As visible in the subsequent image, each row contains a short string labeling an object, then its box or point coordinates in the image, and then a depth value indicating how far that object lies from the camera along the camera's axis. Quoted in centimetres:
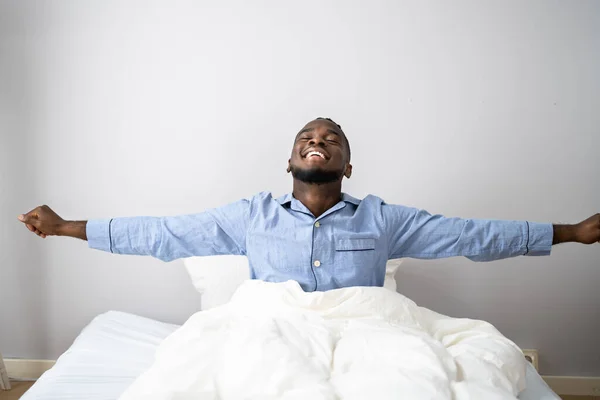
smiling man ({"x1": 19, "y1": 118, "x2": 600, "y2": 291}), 166
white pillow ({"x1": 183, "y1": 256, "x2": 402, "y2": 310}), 205
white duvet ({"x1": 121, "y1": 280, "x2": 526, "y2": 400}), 106
